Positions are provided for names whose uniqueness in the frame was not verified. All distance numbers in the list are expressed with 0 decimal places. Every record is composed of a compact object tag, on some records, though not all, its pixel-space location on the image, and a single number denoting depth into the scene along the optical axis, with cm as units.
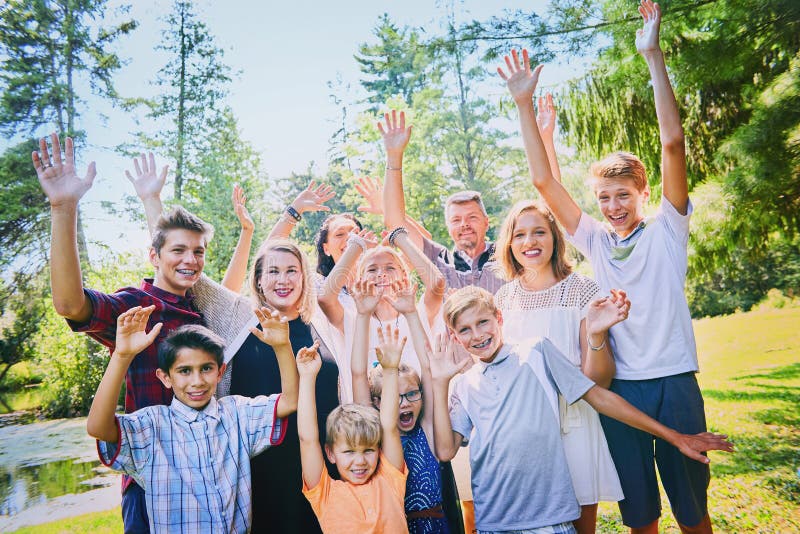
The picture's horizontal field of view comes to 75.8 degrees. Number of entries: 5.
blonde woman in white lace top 218
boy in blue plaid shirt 183
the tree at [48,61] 908
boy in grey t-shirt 205
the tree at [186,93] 1105
